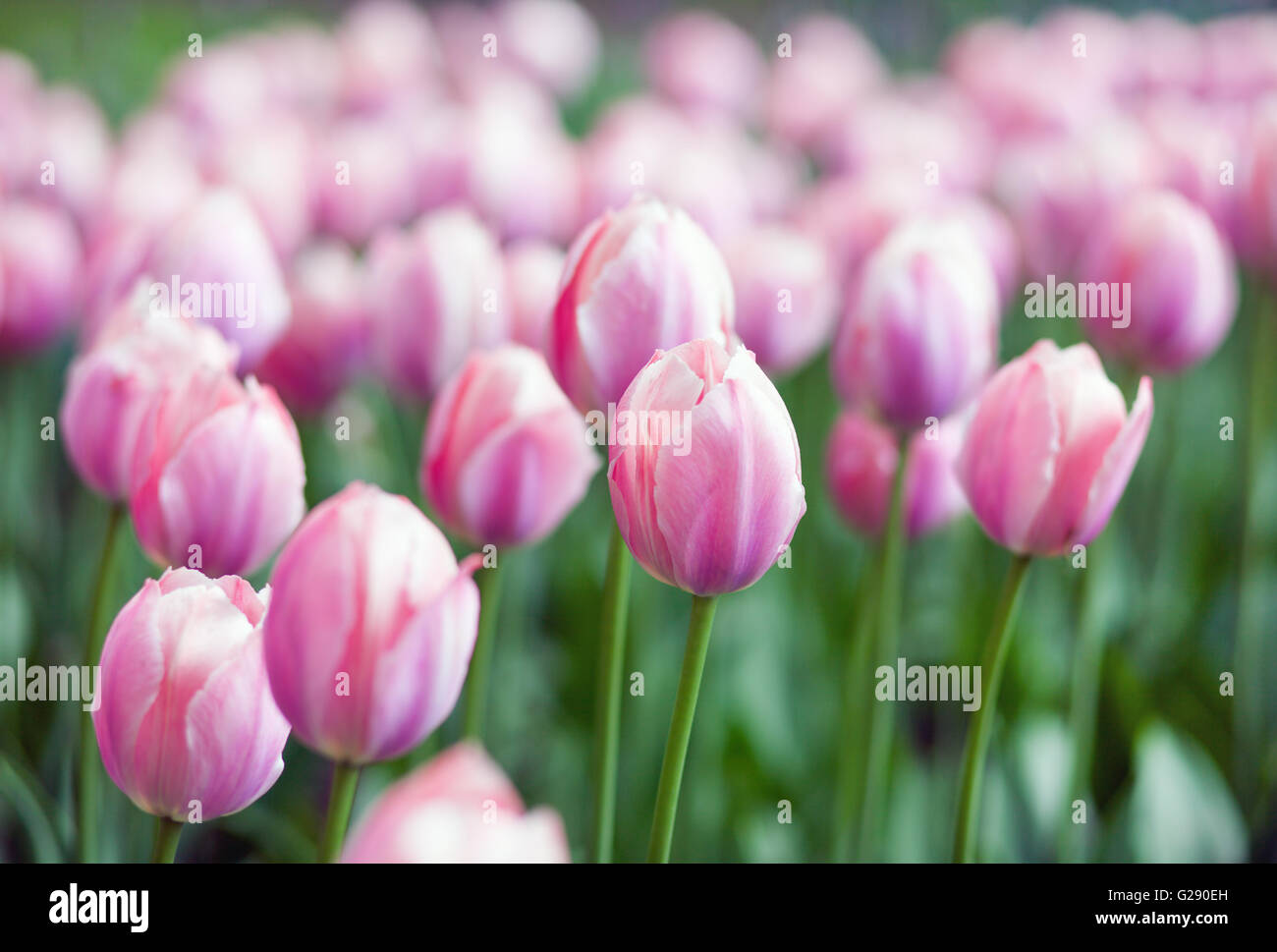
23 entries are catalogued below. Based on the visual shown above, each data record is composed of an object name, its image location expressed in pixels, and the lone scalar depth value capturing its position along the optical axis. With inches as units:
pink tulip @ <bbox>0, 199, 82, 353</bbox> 45.6
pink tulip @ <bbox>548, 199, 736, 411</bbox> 37.6
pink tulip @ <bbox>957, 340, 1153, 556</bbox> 38.1
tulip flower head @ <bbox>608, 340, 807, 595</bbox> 35.7
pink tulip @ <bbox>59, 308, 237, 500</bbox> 39.3
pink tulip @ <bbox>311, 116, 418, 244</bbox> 54.0
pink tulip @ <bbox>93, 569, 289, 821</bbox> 35.6
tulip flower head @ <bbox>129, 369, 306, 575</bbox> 37.6
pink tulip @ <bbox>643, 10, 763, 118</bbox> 82.2
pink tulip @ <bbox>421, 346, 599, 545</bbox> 39.5
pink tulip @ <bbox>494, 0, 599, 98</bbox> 81.1
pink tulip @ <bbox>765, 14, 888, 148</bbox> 74.4
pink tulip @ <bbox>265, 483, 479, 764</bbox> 35.1
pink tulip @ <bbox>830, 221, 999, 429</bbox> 41.3
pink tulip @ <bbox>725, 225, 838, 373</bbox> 45.0
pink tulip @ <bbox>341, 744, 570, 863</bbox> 33.3
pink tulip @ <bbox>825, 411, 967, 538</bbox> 44.7
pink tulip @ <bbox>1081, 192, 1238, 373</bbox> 44.5
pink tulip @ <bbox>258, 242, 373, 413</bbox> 45.3
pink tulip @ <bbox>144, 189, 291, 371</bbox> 42.4
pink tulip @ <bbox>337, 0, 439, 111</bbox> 73.8
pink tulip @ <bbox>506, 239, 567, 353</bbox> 43.8
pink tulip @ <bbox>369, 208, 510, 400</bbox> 43.4
